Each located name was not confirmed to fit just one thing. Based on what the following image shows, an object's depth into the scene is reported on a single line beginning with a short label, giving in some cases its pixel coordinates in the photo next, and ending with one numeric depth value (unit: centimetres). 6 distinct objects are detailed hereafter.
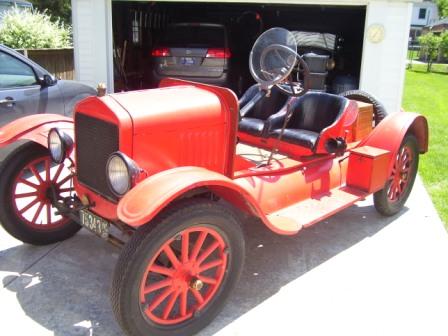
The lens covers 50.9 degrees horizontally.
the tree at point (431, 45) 2680
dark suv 882
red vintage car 254
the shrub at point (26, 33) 1232
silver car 501
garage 760
